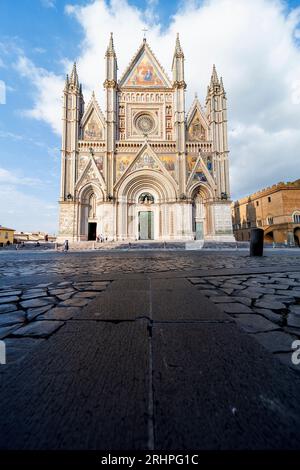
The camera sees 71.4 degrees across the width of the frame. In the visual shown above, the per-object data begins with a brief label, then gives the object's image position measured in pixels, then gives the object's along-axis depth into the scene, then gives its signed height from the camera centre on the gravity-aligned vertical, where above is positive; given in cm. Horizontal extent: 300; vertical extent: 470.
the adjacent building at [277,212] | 2716 +426
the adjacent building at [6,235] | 3649 +183
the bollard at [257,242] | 771 +1
